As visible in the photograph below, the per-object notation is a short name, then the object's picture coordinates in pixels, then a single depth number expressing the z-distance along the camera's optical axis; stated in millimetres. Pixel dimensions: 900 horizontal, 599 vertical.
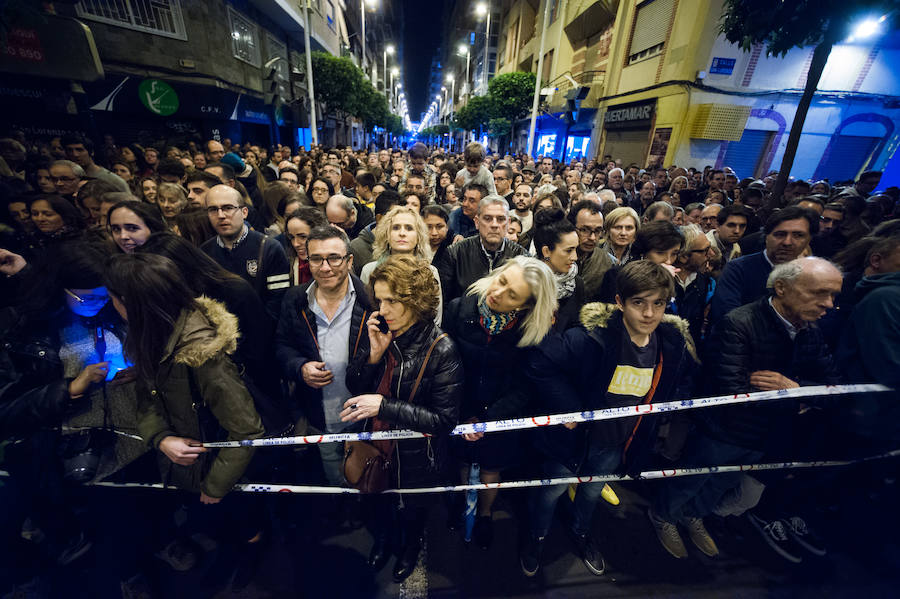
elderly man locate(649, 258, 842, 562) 2244
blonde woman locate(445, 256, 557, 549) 2227
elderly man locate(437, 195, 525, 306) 3367
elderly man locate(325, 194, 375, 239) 4352
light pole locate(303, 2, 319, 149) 15086
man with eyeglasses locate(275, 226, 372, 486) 2322
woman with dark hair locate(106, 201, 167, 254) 2785
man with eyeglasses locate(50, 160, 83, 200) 4641
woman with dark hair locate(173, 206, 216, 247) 3693
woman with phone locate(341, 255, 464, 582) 1988
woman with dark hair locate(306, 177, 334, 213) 5652
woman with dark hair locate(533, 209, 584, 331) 2895
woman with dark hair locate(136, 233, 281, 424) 2271
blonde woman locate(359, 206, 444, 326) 3232
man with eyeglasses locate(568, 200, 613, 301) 3374
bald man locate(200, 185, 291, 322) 3094
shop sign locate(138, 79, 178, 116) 11461
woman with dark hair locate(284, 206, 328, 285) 3338
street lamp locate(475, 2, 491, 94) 46372
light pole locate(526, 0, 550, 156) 17455
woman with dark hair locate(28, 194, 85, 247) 3184
